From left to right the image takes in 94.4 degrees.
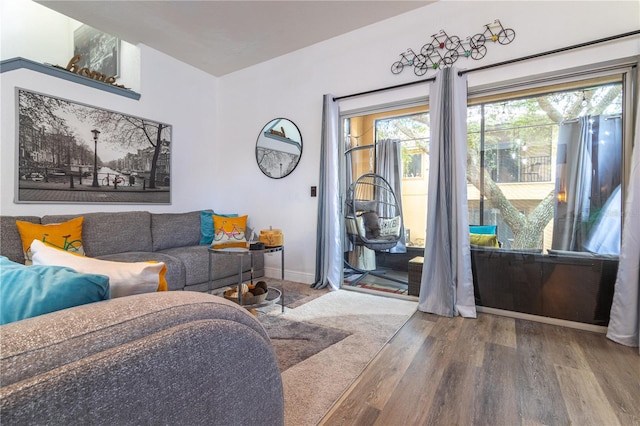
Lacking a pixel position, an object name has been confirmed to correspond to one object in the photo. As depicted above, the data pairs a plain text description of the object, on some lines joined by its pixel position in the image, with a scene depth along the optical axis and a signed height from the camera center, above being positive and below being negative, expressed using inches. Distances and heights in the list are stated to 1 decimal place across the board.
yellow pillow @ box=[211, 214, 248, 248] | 135.8 -10.0
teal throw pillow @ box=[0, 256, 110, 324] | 22.8 -6.9
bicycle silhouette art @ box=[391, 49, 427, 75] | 110.0 +56.2
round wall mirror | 143.6 +30.3
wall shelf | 97.9 +48.4
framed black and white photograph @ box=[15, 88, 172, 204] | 102.7 +20.7
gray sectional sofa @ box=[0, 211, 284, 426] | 15.4 -10.0
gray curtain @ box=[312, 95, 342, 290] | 128.1 +2.6
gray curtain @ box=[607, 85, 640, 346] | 76.9 -15.1
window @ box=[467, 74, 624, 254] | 86.8 +14.7
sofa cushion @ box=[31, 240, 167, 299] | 29.6 -6.6
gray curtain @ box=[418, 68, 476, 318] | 99.3 +0.3
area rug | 57.1 -35.5
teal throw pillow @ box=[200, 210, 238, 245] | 140.6 -9.8
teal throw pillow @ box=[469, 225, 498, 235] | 102.8 -6.3
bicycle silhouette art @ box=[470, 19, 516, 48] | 96.7 +58.5
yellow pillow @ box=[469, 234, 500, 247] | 102.2 -10.0
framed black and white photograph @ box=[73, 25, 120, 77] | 131.3 +69.6
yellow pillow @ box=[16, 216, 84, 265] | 91.0 -9.2
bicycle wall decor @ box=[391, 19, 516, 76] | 98.0 +57.2
